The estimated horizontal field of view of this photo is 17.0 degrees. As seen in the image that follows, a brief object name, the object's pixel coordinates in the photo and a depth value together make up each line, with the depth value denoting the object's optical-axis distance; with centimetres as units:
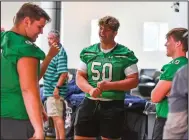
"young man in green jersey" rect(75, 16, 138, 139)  697
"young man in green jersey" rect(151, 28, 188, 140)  619
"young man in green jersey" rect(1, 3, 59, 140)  591
